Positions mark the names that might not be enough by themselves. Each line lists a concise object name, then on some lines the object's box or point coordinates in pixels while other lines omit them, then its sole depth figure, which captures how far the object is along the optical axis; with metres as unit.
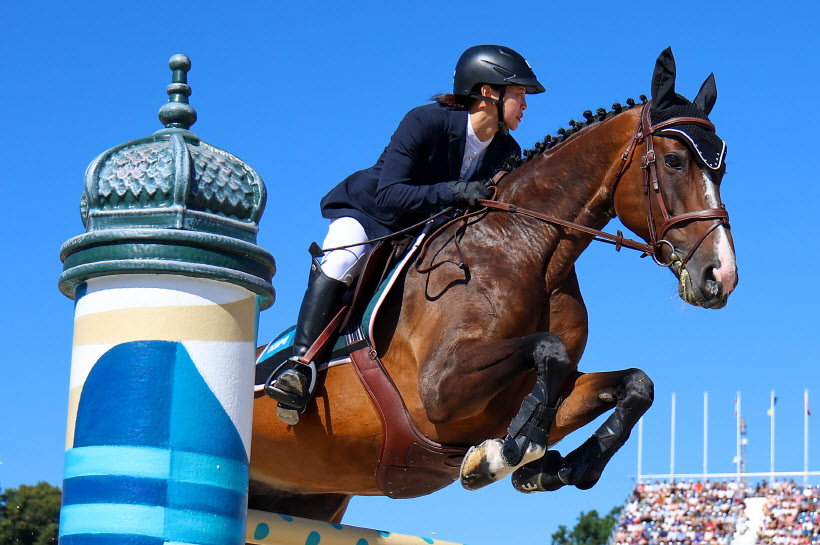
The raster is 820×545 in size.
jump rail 7.04
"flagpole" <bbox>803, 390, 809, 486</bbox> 61.50
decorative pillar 4.56
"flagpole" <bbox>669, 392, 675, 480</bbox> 61.34
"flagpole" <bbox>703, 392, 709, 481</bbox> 64.96
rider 9.35
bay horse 8.34
